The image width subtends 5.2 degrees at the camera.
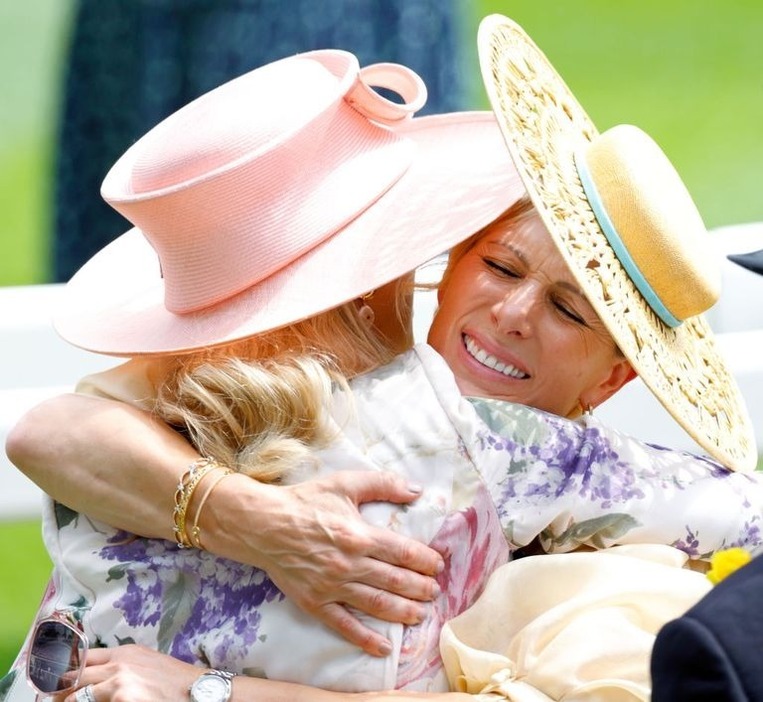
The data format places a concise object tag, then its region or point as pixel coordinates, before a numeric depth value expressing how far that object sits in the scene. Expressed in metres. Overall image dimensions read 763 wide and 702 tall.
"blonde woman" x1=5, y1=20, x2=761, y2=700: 6.83
